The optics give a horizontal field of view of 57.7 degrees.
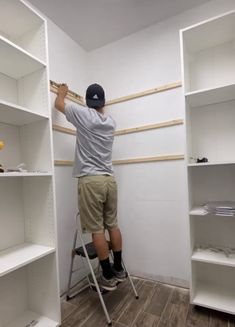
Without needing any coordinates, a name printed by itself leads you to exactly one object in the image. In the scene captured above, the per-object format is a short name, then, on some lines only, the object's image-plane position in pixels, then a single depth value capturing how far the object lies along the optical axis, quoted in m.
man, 1.69
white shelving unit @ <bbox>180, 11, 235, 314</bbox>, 1.67
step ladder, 1.65
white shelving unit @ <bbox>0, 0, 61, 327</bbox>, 1.50
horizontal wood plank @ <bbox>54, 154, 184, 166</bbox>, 2.00
